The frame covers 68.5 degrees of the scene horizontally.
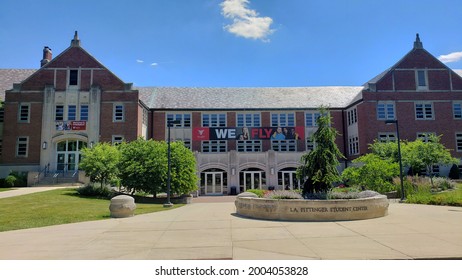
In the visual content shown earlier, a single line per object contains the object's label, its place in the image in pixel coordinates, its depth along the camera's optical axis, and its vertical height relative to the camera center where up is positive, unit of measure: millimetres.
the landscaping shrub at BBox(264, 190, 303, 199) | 14141 -779
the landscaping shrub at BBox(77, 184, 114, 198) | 23250 -894
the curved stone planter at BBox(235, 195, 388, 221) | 12523 -1233
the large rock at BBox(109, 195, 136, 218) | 14133 -1200
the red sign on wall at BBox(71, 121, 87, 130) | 34031 +5364
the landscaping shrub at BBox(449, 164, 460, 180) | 32781 +157
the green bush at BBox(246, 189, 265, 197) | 20056 -918
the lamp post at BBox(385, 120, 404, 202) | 20703 -296
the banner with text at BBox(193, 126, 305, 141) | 38500 +4971
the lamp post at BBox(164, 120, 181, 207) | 18730 -644
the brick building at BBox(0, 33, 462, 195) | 34031 +6199
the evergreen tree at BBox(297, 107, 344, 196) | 14820 +540
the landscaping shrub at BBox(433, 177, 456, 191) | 25528 -716
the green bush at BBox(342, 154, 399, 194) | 23875 -16
